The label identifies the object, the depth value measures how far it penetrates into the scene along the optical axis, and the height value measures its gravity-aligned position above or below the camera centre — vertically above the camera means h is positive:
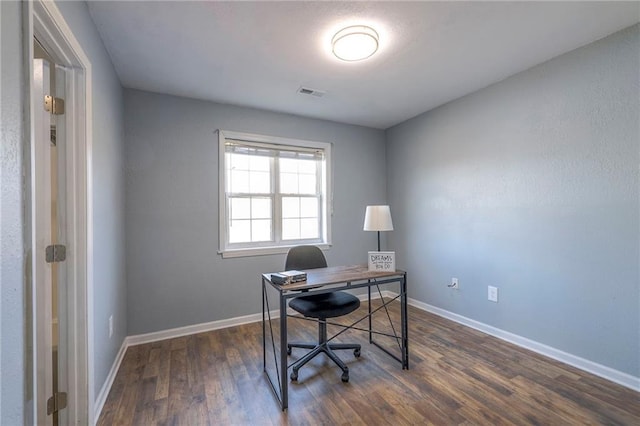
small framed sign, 2.35 -0.42
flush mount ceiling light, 1.88 +1.17
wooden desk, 1.79 -0.55
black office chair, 2.12 -0.74
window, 3.21 +0.24
